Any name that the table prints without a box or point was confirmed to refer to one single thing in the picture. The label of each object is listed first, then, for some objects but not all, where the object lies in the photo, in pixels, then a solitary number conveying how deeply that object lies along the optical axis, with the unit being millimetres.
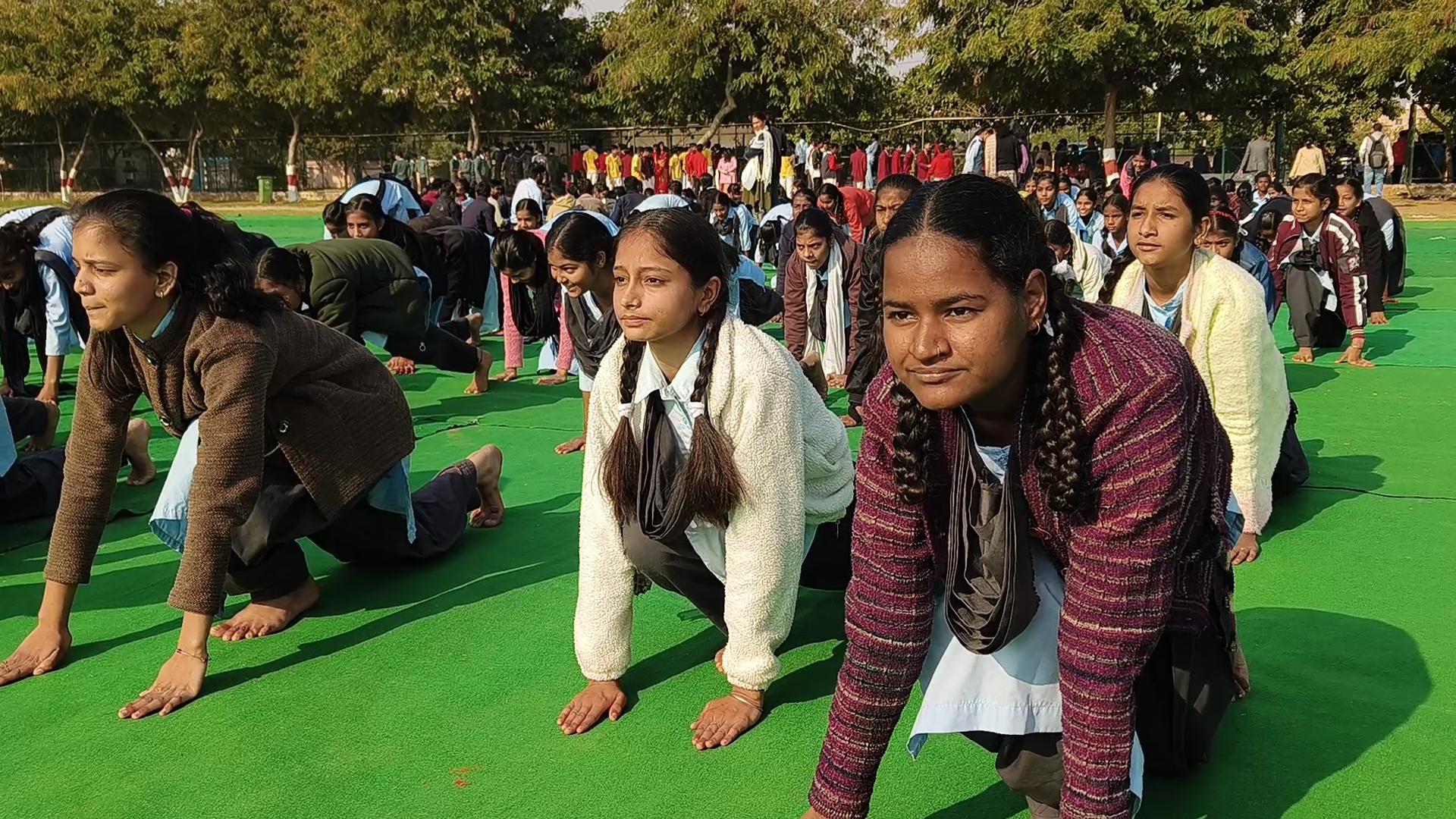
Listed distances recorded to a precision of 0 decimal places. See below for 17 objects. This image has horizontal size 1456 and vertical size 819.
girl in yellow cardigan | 3383
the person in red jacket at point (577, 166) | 25836
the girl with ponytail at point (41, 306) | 5973
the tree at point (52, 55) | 31062
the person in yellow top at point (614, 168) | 24078
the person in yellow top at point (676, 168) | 22547
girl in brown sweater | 2787
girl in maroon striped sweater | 1641
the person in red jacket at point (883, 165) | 21109
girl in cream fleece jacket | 2553
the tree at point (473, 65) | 31656
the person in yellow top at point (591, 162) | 25594
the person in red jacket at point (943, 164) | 19562
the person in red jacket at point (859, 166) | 20750
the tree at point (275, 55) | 31422
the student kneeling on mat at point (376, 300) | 5934
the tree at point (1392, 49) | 20375
